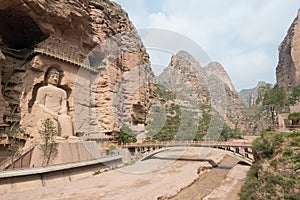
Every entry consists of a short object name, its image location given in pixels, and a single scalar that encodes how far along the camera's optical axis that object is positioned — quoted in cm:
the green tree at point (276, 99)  3441
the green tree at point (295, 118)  2620
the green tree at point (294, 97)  3718
